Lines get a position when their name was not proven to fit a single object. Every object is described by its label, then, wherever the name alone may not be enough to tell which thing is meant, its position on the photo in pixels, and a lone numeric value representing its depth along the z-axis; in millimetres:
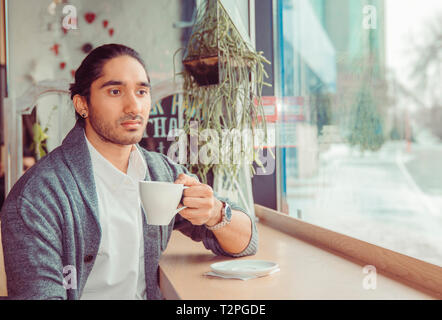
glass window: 1926
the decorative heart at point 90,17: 2260
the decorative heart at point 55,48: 2582
